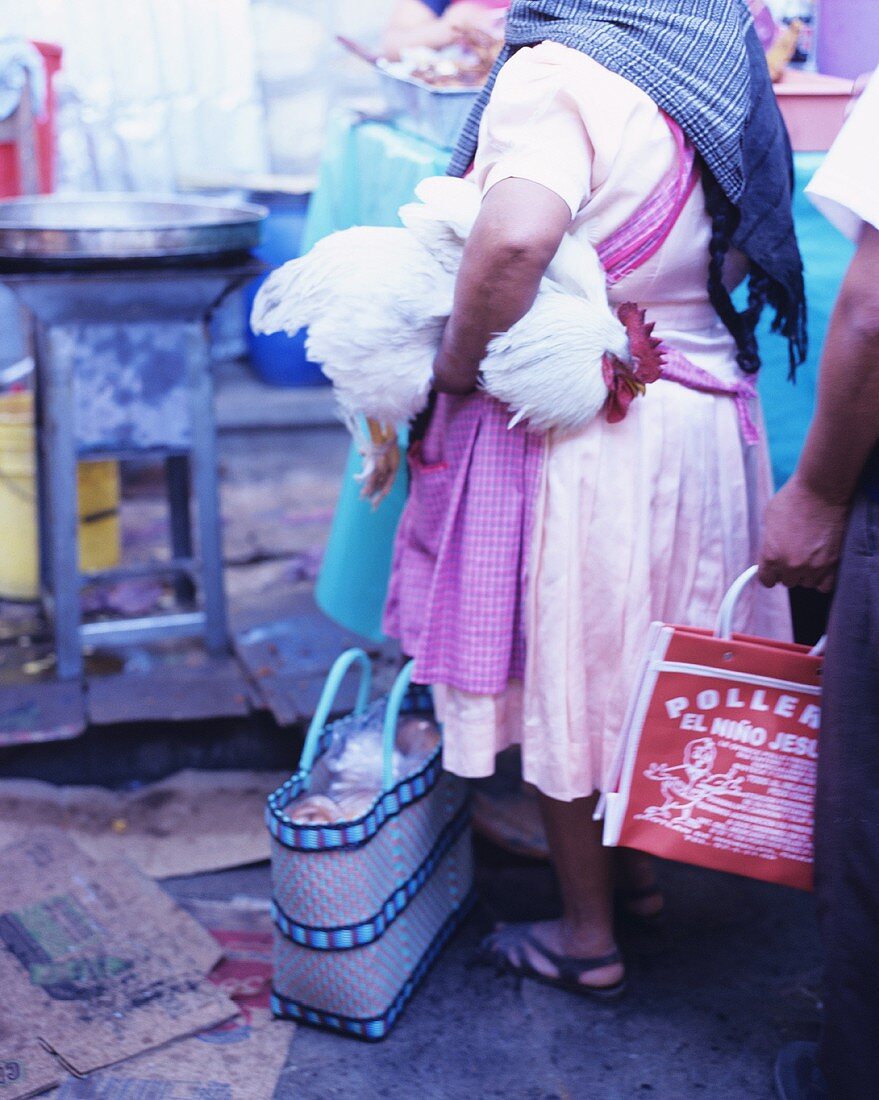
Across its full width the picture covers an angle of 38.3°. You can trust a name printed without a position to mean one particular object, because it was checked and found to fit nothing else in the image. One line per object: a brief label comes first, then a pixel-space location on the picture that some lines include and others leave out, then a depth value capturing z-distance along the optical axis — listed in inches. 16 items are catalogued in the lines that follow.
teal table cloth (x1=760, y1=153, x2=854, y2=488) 105.7
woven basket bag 88.1
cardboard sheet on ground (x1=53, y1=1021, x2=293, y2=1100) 86.0
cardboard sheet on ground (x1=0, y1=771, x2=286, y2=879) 116.4
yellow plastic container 148.3
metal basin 116.5
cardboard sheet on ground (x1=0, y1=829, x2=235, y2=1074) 90.7
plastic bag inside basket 94.0
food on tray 119.2
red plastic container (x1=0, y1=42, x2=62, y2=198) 168.5
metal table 121.9
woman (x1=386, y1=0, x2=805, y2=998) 76.3
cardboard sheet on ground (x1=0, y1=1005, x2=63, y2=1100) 84.5
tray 106.7
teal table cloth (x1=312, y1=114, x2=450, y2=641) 113.3
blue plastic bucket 219.3
